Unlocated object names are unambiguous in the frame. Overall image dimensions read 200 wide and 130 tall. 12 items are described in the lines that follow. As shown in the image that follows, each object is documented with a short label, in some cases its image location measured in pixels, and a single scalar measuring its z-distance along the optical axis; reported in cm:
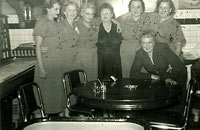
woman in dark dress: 334
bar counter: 275
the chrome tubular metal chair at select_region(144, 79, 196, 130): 245
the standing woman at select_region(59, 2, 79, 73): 334
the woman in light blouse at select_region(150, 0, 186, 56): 322
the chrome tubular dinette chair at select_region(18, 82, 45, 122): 231
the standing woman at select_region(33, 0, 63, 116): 335
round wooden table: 229
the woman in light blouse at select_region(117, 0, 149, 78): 326
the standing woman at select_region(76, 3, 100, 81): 334
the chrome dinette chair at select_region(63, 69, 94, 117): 281
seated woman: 333
